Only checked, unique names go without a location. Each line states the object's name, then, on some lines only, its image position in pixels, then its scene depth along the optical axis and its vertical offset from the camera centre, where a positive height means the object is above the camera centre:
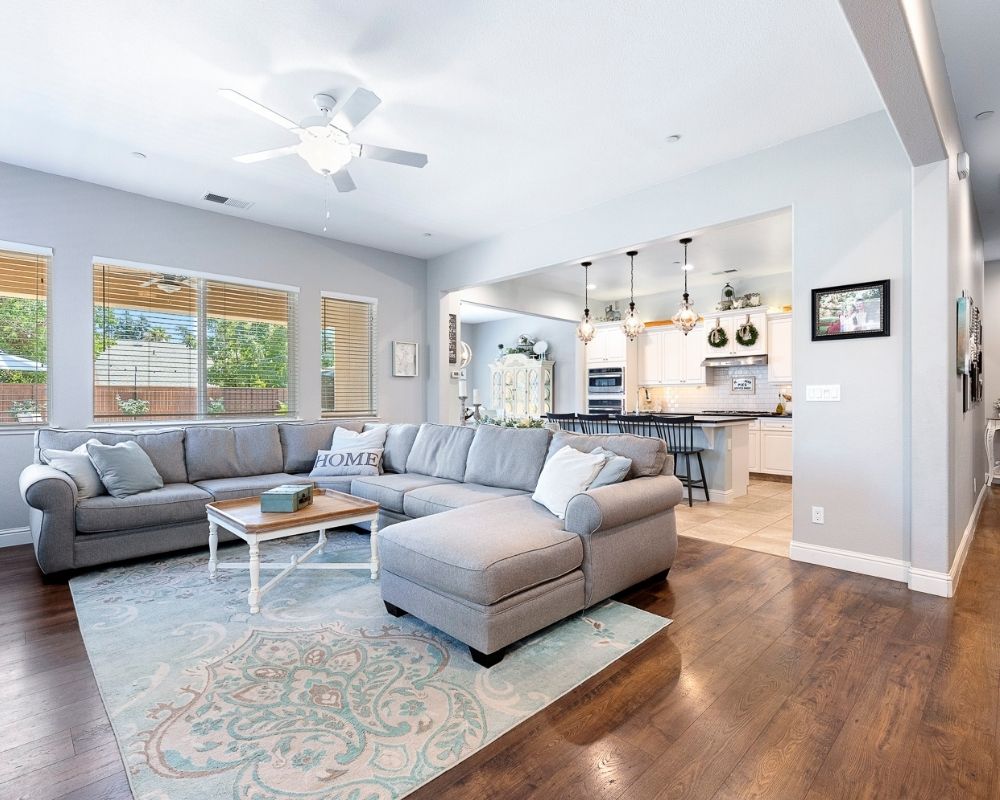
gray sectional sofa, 2.24 -0.66
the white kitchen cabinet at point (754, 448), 7.05 -0.71
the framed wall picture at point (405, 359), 6.19 +0.48
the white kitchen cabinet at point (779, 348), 7.00 +0.66
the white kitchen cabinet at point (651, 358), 8.31 +0.64
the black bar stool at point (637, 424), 5.48 -0.29
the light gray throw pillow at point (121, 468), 3.52 -0.47
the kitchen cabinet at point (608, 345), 8.38 +0.87
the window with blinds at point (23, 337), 3.93 +0.50
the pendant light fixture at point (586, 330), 6.29 +0.83
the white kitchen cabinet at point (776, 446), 6.77 -0.66
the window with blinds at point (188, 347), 4.41 +0.50
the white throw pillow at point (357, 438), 4.77 -0.36
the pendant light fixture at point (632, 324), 5.92 +0.84
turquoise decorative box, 2.99 -0.58
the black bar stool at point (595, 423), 5.79 -0.29
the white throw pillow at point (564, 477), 2.88 -0.46
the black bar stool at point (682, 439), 5.29 -0.45
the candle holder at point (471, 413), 6.93 -0.20
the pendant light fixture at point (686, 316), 5.56 +0.87
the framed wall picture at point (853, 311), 3.17 +0.54
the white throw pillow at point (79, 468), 3.42 -0.45
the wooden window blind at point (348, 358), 5.72 +0.48
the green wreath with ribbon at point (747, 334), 7.23 +0.87
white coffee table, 2.70 -0.68
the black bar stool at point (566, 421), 6.22 -0.28
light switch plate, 3.37 +0.02
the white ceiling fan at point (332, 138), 2.67 +1.49
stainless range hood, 7.34 +0.52
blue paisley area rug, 1.57 -1.12
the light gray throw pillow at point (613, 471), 2.93 -0.42
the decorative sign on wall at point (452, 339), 6.49 +0.76
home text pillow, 4.53 -0.55
